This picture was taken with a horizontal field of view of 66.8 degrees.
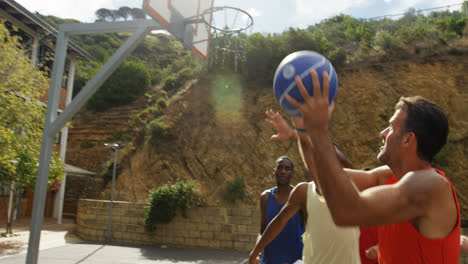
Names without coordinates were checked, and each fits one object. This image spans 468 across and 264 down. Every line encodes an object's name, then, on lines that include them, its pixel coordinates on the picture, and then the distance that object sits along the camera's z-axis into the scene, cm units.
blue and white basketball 162
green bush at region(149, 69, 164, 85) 3908
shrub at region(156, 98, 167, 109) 2252
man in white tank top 250
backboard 595
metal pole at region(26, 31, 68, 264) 572
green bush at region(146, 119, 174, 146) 1989
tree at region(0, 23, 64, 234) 1080
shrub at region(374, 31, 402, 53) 1986
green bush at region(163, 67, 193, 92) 2489
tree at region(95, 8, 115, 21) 8919
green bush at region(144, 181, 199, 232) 1469
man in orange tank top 124
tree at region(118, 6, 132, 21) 9200
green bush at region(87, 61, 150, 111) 3372
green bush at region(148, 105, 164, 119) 2208
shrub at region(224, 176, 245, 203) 1672
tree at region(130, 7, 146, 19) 8239
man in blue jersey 393
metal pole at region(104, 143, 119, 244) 1573
